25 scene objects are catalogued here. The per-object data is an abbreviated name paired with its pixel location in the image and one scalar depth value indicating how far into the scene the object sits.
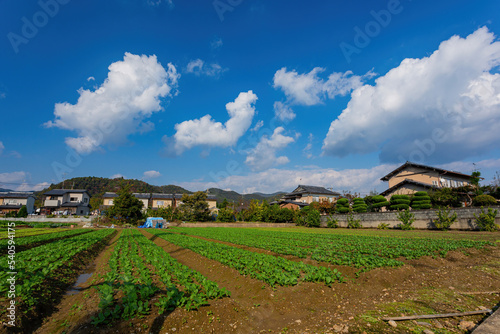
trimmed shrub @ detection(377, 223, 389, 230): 33.34
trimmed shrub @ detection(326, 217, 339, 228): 41.47
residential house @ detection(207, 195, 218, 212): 74.69
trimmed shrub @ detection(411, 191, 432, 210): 33.50
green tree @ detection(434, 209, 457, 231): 26.28
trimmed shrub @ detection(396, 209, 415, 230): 30.30
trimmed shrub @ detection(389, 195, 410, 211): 34.90
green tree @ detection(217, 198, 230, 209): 66.13
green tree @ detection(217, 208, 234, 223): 56.44
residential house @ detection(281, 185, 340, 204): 71.36
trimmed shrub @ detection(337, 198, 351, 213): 45.61
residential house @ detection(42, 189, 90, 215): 64.75
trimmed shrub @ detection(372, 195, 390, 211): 41.00
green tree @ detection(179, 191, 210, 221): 54.47
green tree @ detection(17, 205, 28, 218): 50.21
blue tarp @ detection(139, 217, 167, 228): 48.06
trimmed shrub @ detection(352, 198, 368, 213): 42.31
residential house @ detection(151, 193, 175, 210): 72.03
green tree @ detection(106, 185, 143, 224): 50.81
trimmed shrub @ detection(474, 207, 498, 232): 22.87
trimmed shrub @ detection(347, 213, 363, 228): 37.77
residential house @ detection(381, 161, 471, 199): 42.38
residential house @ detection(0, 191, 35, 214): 59.74
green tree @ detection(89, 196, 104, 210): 78.94
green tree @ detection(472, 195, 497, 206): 29.12
